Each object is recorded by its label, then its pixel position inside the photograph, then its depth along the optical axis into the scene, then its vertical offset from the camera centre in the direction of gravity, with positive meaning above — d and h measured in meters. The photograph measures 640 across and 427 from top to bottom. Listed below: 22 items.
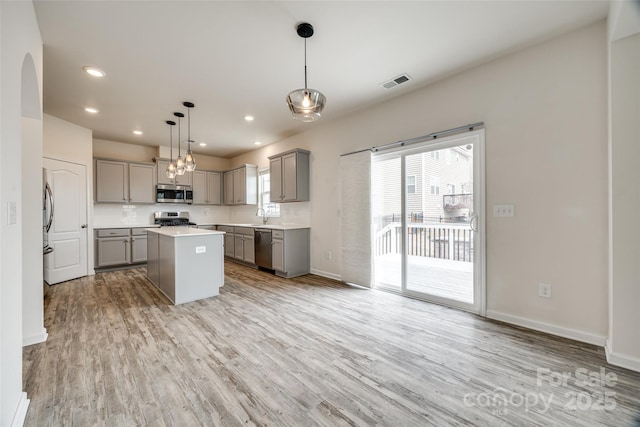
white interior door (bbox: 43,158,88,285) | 4.41 -0.16
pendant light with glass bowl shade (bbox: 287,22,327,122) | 2.16 +0.89
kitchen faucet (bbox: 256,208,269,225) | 6.30 -0.05
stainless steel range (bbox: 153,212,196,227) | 6.41 -0.13
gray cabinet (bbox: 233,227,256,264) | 5.60 -0.69
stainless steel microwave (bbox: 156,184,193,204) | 6.23 +0.49
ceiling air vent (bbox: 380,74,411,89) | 3.21 +1.62
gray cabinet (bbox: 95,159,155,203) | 5.47 +0.69
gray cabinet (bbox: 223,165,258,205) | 6.61 +0.71
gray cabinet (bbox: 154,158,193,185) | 6.19 +0.95
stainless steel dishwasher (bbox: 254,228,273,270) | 5.12 -0.68
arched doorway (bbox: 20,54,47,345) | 2.44 -0.10
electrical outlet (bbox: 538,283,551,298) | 2.58 -0.77
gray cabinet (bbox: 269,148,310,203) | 5.01 +0.72
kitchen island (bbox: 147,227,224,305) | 3.46 -0.69
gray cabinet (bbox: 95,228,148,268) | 5.23 -0.66
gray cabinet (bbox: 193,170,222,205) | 6.90 +0.69
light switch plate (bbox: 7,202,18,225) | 1.39 +0.01
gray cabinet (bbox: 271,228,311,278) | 4.79 -0.72
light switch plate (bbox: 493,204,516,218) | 2.77 +0.01
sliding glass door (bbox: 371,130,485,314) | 3.05 -0.12
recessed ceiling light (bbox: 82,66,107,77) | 3.00 +1.63
